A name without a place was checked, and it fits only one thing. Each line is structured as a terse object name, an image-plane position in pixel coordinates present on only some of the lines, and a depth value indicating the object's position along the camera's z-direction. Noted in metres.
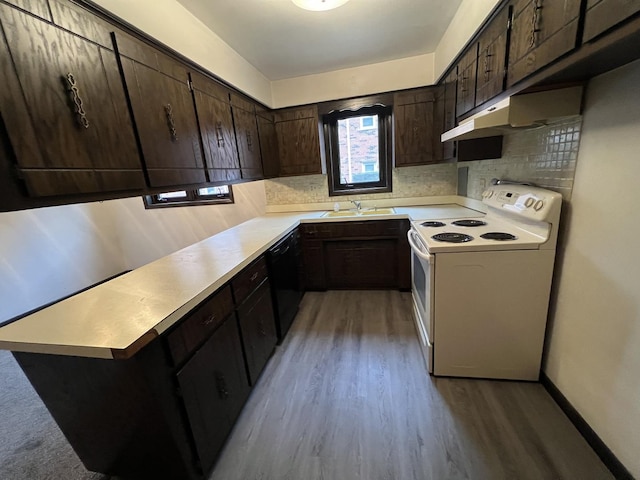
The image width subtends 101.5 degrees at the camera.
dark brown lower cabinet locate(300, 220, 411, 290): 2.81
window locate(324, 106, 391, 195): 3.16
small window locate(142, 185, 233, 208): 3.71
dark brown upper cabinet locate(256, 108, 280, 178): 2.81
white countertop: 0.89
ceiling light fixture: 1.45
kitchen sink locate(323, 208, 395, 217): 2.89
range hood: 1.27
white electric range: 1.51
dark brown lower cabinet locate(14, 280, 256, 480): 0.98
